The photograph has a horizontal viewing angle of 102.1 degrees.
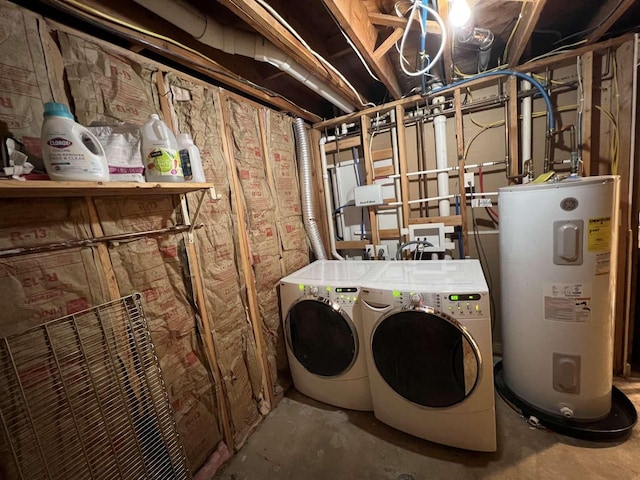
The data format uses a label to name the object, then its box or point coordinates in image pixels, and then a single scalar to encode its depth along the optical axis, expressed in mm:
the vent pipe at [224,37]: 1121
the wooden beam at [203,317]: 1335
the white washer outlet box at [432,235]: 2092
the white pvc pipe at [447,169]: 1956
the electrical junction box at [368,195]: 2207
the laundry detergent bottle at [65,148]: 796
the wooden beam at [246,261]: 1653
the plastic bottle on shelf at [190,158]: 1212
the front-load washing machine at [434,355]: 1269
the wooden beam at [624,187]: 1538
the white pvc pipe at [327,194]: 2482
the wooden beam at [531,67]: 1543
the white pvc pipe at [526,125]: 1793
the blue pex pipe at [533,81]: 1673
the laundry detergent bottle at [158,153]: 1070
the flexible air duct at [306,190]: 2270
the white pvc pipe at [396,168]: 2199
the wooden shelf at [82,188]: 734
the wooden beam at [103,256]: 1063
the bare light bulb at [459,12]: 1169
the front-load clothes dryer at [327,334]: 1615
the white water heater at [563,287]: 1272
